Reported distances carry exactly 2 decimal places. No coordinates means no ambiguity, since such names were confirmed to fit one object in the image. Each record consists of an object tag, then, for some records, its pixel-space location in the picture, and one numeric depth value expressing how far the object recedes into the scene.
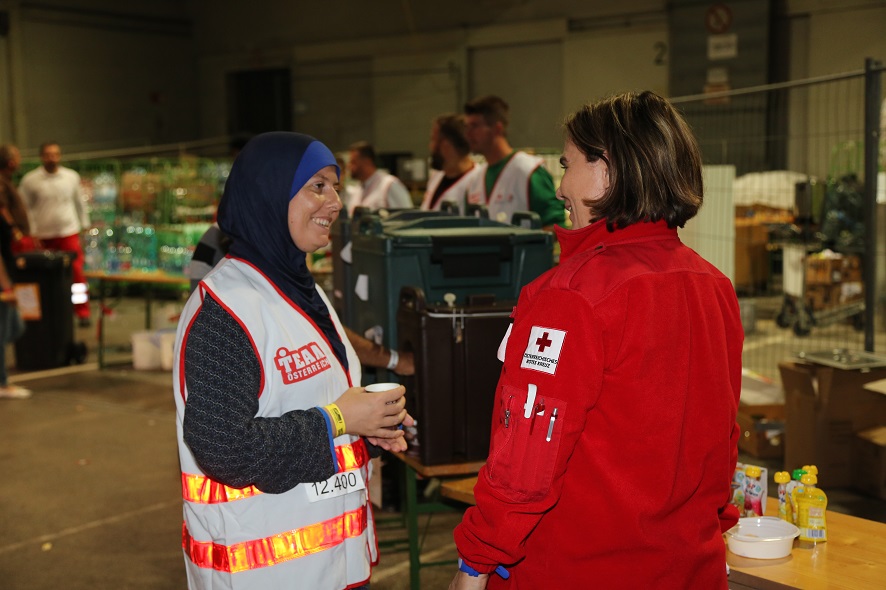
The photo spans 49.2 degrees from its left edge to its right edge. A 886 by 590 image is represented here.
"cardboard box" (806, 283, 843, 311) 9.37
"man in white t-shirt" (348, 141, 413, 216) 7.44
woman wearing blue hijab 1.90
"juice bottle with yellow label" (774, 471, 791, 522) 2.68
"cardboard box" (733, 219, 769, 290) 10.87
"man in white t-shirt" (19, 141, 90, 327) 10.32
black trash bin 8.49
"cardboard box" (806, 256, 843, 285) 9.34
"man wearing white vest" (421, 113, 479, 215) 6.22
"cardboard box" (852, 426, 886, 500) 4.86
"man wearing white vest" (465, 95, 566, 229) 5.42
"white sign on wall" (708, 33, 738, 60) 13.88
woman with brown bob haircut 1.62
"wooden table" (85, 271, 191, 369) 8.47
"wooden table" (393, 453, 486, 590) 3.17
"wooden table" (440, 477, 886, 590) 2.29
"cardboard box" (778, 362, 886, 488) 4.91
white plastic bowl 2.40
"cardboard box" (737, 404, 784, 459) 5.41
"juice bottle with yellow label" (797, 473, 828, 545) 2.55
